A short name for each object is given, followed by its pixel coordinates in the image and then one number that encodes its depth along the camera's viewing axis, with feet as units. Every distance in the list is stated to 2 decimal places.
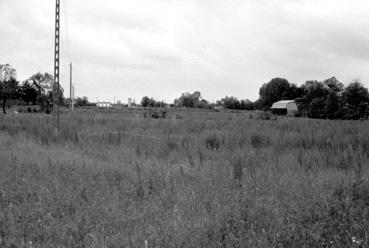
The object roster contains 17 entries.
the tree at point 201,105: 370.94
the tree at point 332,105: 173.17
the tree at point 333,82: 283.32
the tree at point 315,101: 181.88
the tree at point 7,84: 174.60
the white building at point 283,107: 278.69
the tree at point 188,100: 404.10
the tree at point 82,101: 392.76
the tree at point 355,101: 155.12
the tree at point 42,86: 193.96
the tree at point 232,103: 367.04
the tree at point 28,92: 263.70
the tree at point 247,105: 367.04
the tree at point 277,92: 344.28
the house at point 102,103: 456.90
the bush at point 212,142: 34.11
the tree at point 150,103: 380.37
